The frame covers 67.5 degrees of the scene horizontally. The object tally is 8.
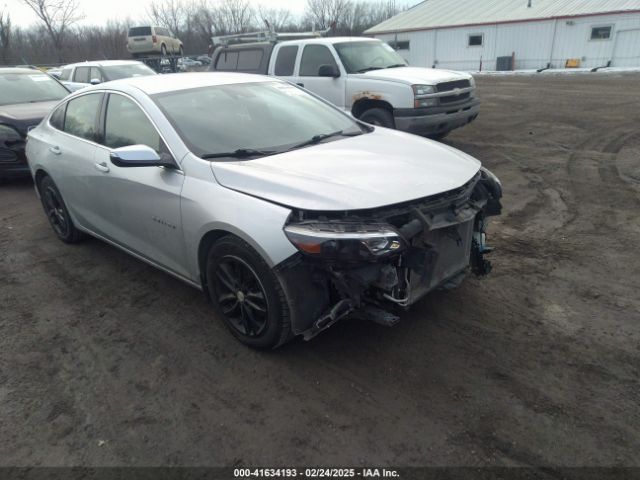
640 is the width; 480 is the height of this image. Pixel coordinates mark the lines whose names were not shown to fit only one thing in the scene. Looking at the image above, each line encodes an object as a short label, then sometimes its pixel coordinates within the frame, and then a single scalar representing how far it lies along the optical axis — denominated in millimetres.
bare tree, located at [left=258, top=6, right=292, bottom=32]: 69081
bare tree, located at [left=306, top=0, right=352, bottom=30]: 69625
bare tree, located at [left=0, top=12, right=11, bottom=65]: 35406
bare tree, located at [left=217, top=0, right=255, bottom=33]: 67669
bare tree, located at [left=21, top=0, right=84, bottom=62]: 37250
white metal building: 26047
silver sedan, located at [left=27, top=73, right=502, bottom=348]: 2811
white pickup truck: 7871
